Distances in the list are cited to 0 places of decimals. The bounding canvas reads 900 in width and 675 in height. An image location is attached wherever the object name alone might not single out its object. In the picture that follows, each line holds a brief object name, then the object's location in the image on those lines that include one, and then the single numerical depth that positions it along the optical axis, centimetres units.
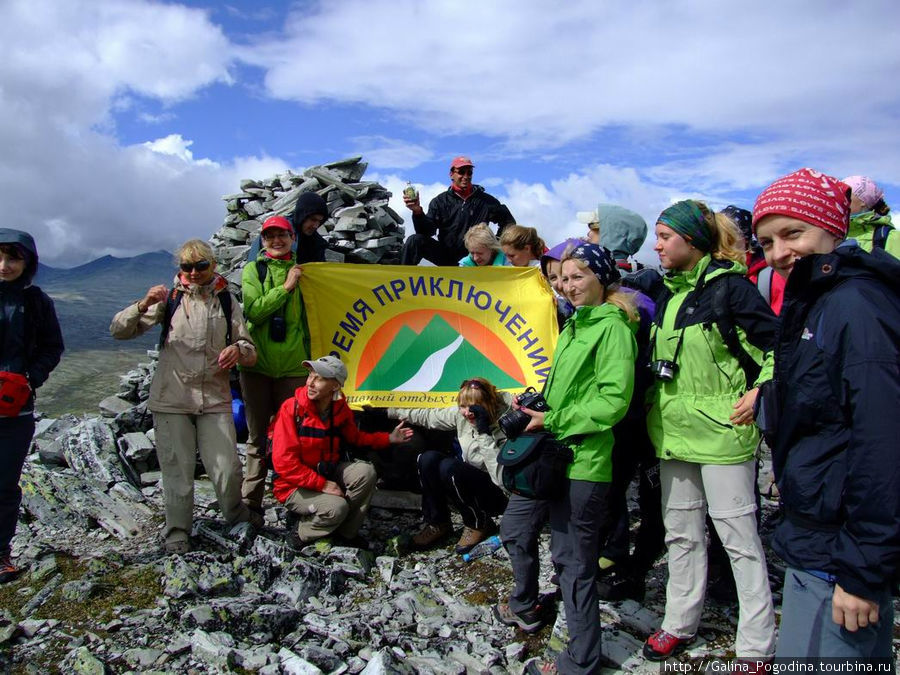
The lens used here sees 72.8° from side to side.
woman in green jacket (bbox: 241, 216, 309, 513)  705
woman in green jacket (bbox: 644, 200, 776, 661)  411
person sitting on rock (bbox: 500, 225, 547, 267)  760
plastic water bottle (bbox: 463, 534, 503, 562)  652
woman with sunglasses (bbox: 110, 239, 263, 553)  628
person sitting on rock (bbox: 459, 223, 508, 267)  794
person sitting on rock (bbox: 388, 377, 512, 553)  629
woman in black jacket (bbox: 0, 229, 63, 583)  577
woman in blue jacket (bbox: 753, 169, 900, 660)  224
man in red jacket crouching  651
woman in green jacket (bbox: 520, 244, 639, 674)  425
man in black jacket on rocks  922
